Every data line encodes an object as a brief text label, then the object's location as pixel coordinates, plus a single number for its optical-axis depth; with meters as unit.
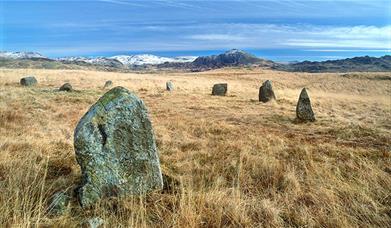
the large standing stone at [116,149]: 4.97
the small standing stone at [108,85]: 29.66
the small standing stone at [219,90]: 28.86
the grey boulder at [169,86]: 31.73
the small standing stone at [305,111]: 15.88
